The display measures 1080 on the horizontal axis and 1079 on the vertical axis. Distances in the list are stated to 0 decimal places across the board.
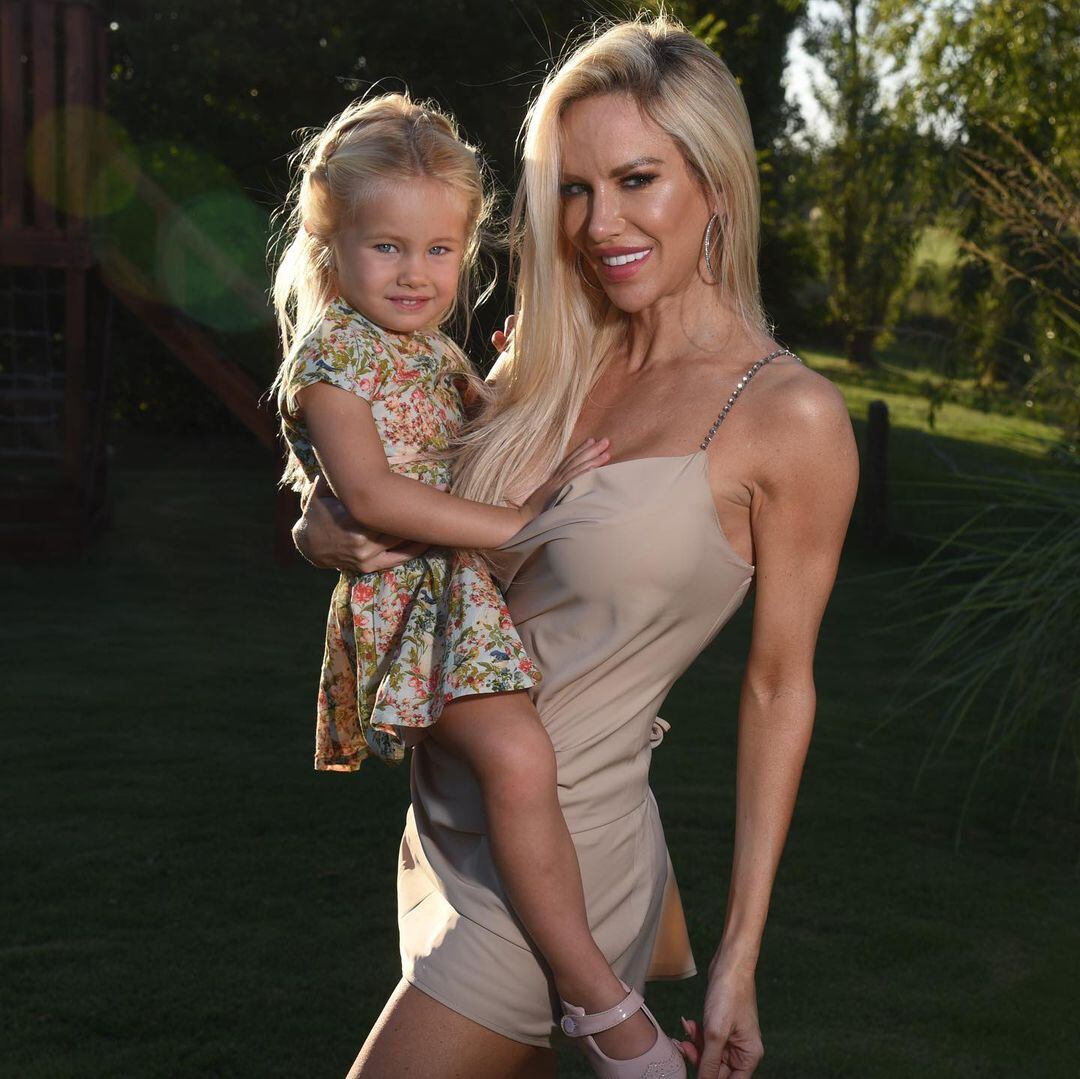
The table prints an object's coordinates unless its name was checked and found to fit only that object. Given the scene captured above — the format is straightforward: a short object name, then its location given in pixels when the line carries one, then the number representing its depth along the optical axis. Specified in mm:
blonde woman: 1985
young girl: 1945
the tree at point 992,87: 9070
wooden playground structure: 9148
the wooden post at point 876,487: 10992
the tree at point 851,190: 21656
